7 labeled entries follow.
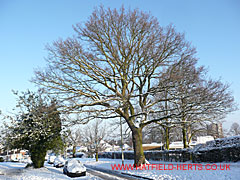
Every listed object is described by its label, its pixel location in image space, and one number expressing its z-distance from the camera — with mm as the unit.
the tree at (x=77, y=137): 49741
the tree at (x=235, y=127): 73625
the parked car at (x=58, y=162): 26470
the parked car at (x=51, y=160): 35906
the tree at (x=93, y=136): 37366
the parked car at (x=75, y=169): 16094
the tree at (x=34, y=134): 18473
